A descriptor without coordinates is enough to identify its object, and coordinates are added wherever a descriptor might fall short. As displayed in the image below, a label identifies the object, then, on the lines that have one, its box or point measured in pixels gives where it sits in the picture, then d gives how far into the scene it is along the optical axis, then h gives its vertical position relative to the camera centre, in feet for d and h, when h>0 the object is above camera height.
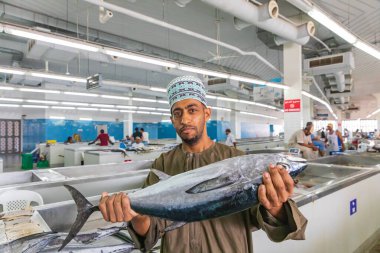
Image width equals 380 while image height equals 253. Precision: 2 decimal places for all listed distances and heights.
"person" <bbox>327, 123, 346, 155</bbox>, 27.48 -1.13
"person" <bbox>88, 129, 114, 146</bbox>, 32.50 -0.96
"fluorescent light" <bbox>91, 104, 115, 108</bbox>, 46.79 +4.95
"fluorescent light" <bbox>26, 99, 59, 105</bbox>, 37.58 +4.85
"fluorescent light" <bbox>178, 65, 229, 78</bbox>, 18.99 +4.84
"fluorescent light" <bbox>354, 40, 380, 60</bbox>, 14.98 +5.19
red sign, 27.20 +2.85
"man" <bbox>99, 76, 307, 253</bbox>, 3.40 -1.16
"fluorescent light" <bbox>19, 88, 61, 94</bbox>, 26.22 +4.38
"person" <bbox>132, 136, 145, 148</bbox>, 28.82 -1.50
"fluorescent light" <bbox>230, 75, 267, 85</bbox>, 22.52 +4.86
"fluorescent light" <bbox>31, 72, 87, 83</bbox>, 20.16 +4.67
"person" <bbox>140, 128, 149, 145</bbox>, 37.57 -0.71
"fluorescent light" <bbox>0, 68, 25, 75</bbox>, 18.05 +4.52
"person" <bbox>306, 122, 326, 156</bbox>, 22.85 -1.30
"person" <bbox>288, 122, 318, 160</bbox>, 21.59 -1.10
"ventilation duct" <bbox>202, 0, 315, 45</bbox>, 14.56 +7.63
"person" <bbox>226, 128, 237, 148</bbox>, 33.42 -1.04
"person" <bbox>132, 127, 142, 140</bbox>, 37.99 -0.38
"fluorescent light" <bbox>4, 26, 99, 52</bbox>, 11.51 +4.61
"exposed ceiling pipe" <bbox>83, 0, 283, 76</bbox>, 13.28 +7.19
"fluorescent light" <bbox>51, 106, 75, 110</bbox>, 51.39 +5.16
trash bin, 33.53 -3.90
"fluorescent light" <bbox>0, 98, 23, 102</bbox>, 37.84 +4.93
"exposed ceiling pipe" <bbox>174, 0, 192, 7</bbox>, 16.62 +8.60
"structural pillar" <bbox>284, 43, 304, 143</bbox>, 27.09 +5.34
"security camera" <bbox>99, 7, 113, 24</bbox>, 15.00 +7.02
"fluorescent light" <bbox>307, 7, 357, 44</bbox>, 11.84 +5.36
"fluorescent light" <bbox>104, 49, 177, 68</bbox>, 15.06 +4.73
